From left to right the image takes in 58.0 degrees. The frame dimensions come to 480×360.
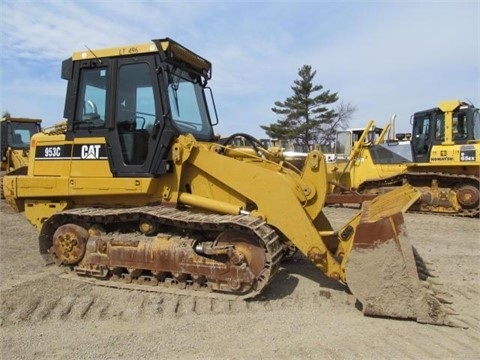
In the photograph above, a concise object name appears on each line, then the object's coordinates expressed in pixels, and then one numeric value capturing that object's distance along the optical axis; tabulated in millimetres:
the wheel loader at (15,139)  13594
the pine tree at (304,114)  40844
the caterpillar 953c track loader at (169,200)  4738
